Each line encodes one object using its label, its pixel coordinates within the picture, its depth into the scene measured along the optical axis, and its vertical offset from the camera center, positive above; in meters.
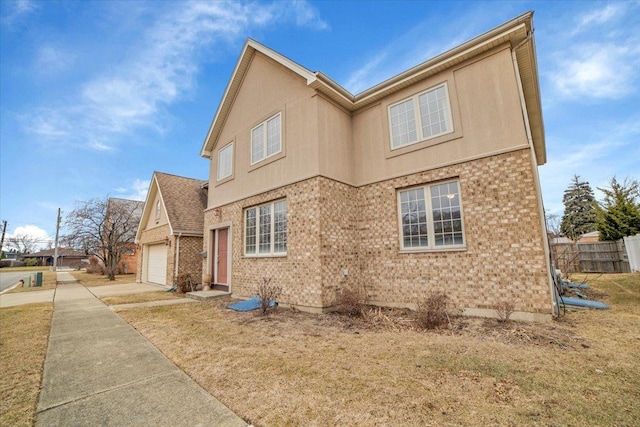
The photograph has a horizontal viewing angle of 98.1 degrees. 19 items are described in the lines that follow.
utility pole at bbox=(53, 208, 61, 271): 37.55 +3.88
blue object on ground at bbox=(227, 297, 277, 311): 8.24 -1.54
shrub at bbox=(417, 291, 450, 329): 5.85 -1.39
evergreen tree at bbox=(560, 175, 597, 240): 32.72 +4.16
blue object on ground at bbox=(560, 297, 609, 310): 6.93 -1.54
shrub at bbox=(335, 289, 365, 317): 7.19 -1.40
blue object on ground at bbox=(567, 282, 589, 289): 9.82 -1.49
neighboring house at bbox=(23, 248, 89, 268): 61.56 +0.72
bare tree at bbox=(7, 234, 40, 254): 68.22 +4.65
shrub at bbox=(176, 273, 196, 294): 12.74 -1.22
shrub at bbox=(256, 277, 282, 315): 7.82 -1.22
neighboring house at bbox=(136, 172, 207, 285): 14.80 +1.60
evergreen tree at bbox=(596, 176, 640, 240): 15.78 +1.80
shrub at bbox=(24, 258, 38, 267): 55.45 -0.19
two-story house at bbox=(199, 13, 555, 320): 6.42 +1.85
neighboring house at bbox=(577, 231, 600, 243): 28.79 +0.65
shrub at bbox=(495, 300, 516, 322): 5.78 -1.34
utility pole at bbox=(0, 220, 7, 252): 41.55 +5.15
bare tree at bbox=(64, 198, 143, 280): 24.72 +2.71
